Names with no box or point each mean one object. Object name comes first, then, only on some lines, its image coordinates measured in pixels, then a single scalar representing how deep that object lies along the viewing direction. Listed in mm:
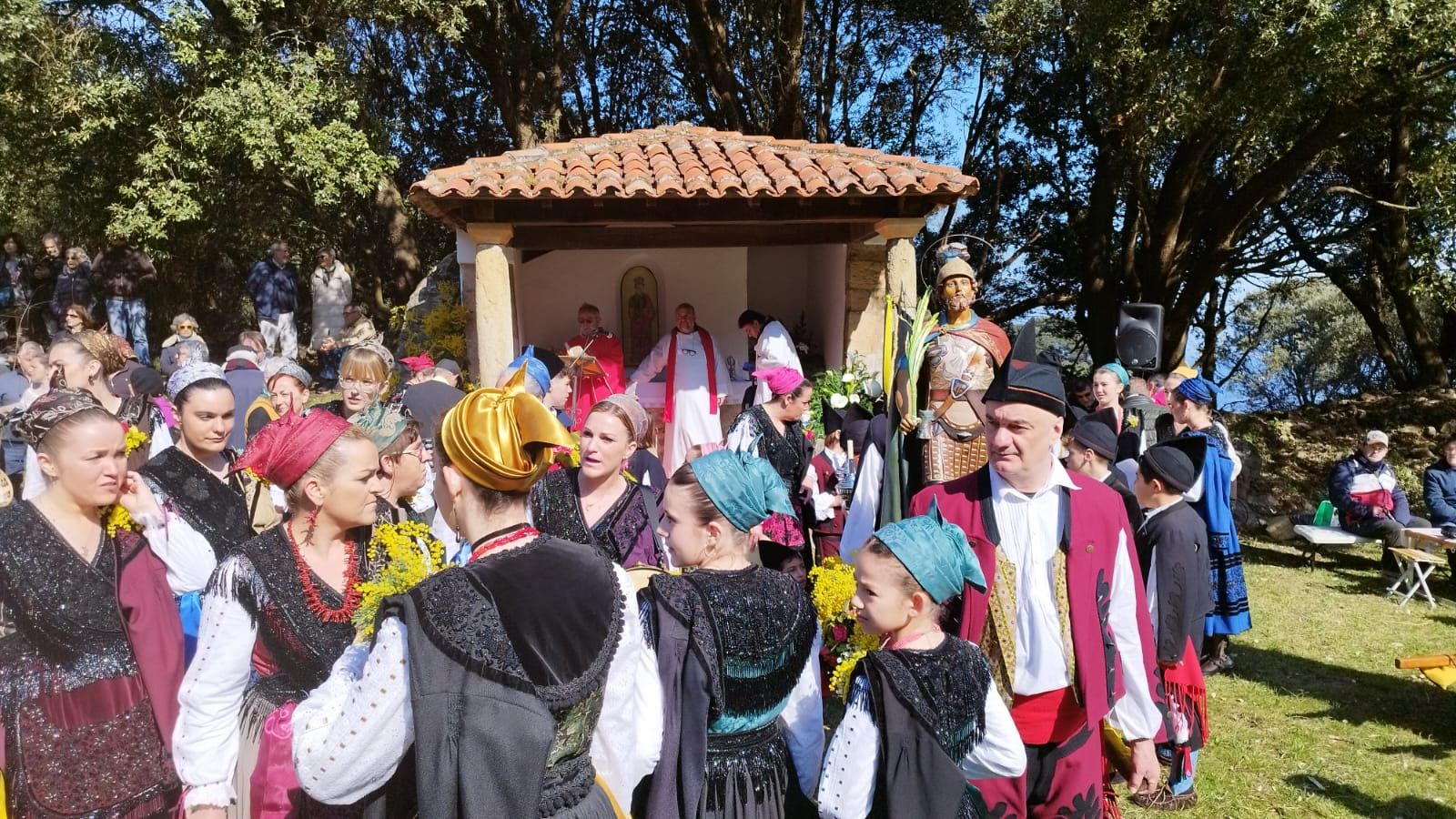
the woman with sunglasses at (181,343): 8578
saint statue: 4738
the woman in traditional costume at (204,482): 3155
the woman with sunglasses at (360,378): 4883
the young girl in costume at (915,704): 2086
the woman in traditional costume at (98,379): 4363
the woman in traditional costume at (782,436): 5215
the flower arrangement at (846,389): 7164
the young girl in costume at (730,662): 2256
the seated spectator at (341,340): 12805
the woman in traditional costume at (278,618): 2178
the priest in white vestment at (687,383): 8789
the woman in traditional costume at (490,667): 1630
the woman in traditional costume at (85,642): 2445
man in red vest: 2617
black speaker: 8320
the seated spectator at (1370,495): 8875
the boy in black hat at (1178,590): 3572
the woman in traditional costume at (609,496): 3426
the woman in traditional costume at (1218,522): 5734
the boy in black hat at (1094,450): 4410
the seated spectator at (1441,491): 8484
